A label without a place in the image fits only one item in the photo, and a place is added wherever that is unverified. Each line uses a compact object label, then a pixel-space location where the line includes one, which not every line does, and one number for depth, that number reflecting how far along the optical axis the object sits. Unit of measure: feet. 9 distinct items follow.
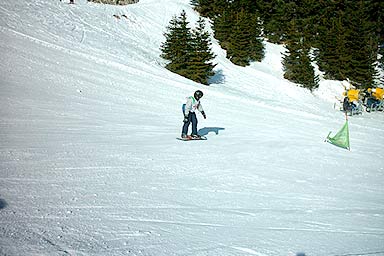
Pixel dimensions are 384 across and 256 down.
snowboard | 36.95
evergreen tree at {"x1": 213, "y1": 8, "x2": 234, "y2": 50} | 140.26
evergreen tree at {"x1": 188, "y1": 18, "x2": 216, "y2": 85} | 96.17
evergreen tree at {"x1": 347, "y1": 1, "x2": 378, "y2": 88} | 138.62
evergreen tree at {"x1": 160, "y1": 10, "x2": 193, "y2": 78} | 97.30
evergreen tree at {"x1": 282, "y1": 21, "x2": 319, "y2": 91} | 130.82
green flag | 39.36
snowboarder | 37.65
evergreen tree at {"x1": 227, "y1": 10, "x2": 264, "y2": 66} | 130.52
